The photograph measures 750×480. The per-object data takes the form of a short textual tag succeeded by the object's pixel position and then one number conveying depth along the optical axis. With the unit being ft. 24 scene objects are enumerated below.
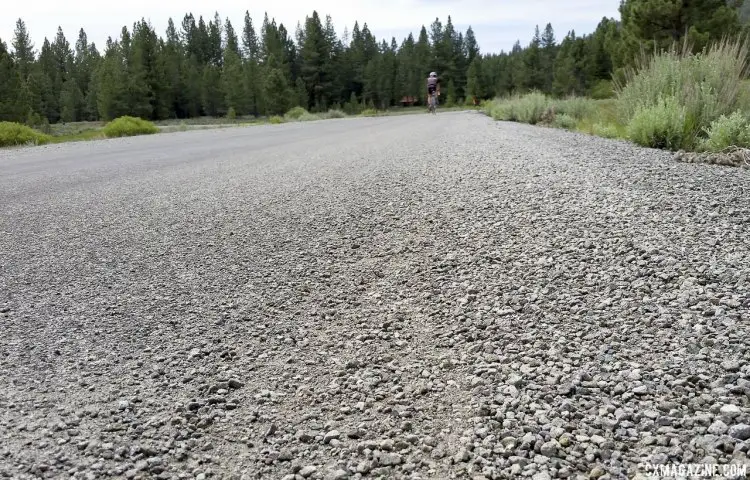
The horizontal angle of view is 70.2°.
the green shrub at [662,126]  21.58
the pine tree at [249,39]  330.75
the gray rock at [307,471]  5.03
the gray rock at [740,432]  4.81
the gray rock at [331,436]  5.52
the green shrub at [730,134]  18.79
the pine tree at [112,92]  168.14
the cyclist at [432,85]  93.05
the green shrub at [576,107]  46.47
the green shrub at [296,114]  102.40
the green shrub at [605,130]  27.99
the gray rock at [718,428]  4.89
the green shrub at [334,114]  108.99
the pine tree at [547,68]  232.53
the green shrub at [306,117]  96.05
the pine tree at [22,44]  253.44
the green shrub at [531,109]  50.65
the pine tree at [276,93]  188.85
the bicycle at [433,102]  98.51
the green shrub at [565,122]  40.72
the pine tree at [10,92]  129.08
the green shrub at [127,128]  55.06
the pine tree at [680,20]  69.67
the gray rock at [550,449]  4.96
